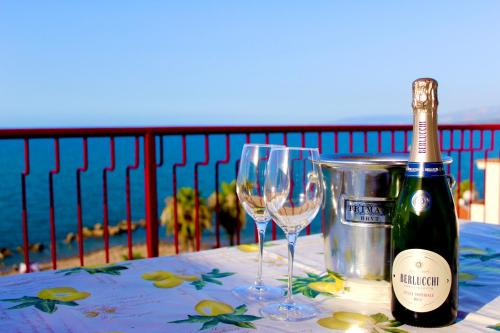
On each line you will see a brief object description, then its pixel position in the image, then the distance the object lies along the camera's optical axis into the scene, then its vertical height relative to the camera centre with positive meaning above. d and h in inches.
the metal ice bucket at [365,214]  30.5 -5.5
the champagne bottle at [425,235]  26.8 -6.3
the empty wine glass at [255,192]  34.3 -4.6
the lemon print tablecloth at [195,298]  29.1 -11.6
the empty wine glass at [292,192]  29.9 -3.9
